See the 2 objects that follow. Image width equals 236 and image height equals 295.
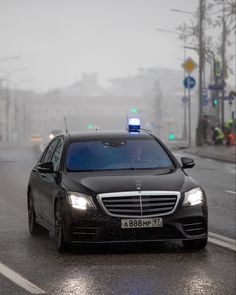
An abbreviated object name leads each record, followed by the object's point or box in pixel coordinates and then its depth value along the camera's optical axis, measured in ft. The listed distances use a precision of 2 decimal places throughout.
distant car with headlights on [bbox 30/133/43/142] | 407.01
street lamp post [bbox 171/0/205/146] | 165.07
